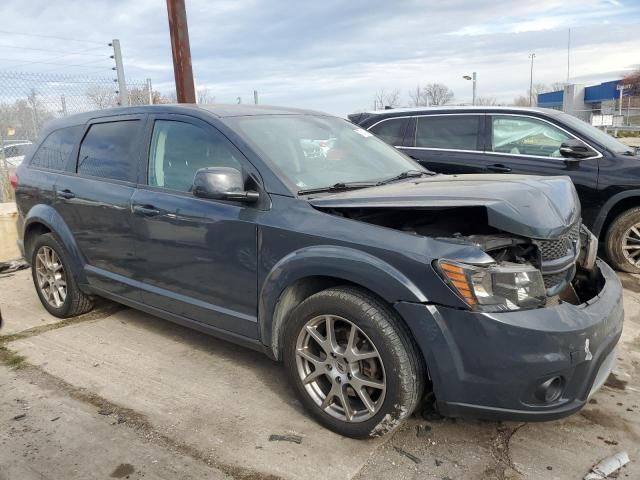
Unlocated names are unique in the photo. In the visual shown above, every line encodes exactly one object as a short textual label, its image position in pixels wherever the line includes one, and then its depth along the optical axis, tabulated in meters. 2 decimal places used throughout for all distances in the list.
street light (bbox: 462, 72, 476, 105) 15.97
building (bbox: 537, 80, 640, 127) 26.72
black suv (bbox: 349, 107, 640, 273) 5.65
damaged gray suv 2.42
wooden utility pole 7.27
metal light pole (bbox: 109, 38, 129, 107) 7.68
